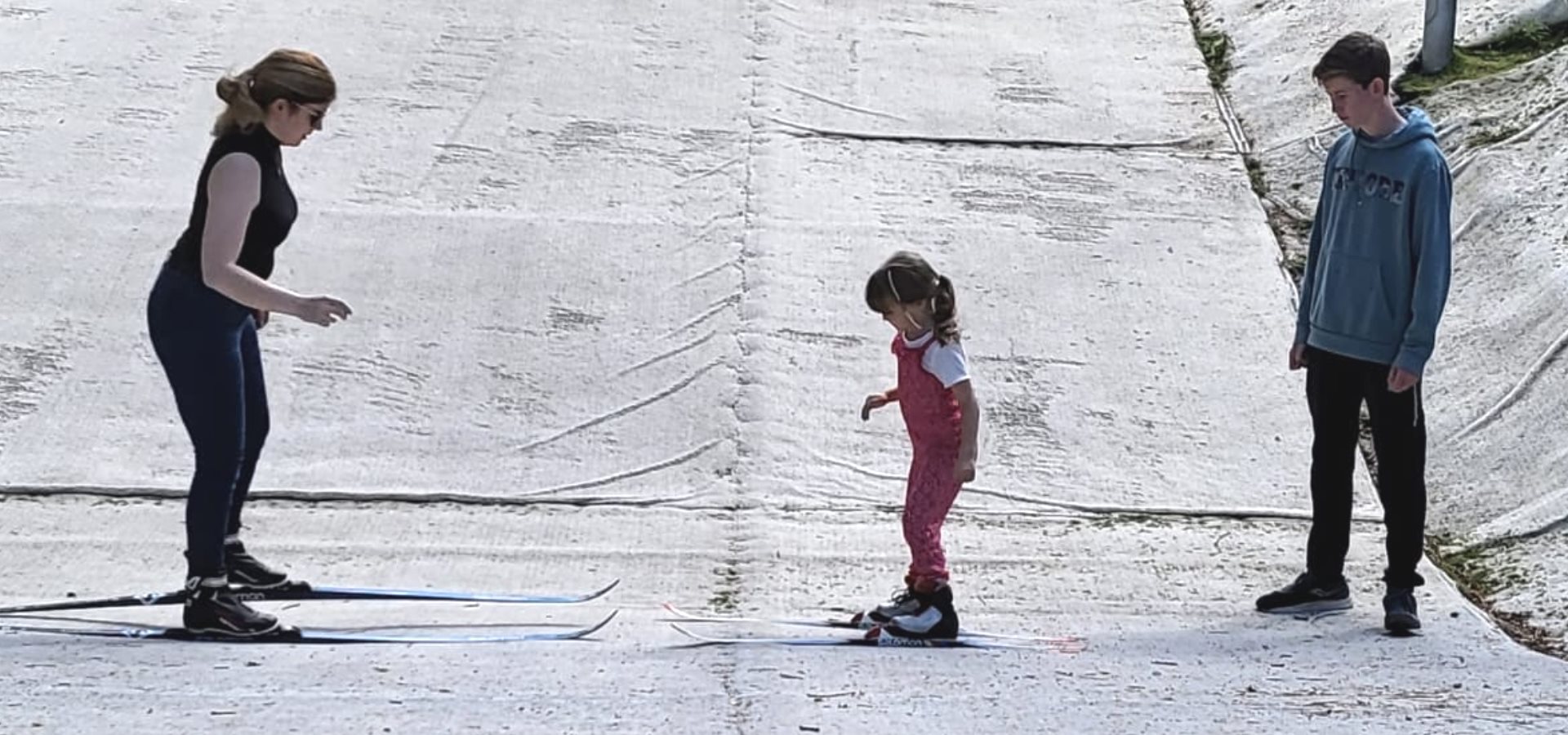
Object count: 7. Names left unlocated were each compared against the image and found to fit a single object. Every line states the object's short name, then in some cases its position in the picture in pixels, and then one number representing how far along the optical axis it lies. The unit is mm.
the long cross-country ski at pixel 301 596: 11417
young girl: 10258
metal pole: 19906
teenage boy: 10797
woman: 10023
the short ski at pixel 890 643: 11047
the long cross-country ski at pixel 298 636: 10836
